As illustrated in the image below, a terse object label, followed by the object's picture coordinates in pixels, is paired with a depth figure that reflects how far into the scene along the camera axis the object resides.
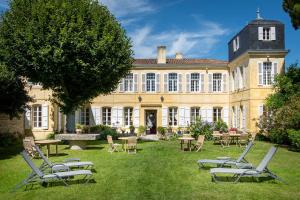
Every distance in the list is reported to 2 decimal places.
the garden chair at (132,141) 10.30
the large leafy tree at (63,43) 11.30
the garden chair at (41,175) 5.52
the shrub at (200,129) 14.88
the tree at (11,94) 10.94
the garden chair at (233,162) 6.64
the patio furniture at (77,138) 11.25
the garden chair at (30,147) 9.26
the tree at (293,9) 10.79
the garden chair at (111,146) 10.68
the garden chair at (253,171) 5.78
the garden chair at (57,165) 6.48
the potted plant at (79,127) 17.70
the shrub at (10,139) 13.16
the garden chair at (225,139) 12.24
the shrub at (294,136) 10.73
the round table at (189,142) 10.60
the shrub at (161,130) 17.47
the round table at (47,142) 9.91
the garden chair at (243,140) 12.48
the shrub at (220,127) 15.78
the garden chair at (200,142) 10.63
